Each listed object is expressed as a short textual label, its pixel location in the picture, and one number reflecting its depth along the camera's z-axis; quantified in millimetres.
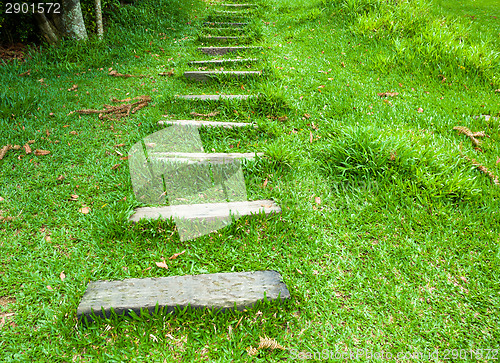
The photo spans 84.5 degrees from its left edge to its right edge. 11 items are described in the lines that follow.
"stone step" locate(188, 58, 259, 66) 4405
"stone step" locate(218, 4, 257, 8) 7539
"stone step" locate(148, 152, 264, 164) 2556
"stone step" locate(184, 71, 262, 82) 4012
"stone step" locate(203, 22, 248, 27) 6117
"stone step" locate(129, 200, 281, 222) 2076
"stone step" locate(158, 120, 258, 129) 3045
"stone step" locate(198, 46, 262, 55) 4891
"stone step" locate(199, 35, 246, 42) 5414
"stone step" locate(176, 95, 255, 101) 3443
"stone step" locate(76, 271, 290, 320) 1537
